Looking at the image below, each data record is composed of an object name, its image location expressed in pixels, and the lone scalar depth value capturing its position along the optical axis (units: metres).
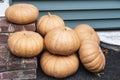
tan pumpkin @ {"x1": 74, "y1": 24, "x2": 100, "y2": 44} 3.53
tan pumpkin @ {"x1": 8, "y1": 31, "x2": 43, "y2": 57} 3.01
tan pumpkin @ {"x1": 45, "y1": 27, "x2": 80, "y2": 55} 3.07
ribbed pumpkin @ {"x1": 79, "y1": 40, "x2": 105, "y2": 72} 3.20
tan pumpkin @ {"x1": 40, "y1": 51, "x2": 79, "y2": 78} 3.11
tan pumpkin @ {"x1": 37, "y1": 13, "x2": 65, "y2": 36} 3.37
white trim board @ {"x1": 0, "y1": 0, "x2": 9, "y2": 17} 3.59
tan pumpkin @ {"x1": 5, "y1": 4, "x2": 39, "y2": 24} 3.27
